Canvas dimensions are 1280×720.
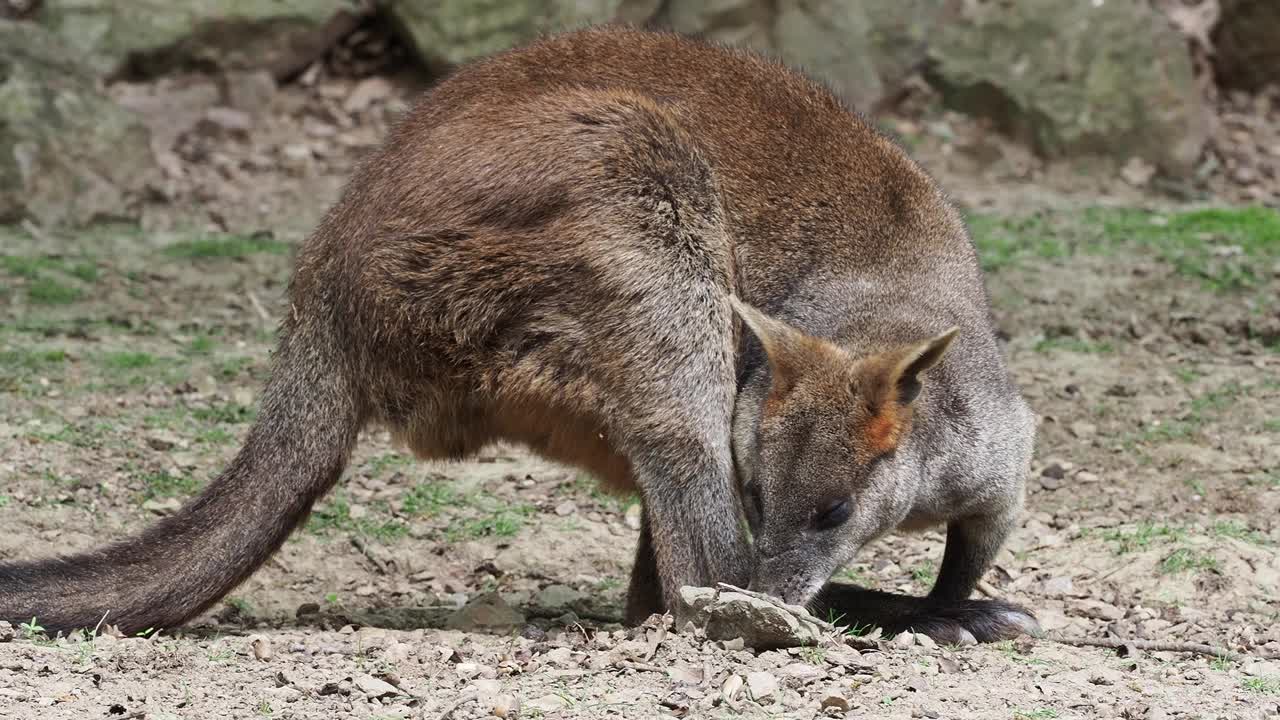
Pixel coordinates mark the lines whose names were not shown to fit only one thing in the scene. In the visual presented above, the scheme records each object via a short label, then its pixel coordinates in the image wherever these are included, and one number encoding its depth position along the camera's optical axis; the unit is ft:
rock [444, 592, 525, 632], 38.19
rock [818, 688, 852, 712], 28.14
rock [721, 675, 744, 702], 28.63
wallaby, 33.50
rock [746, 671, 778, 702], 28.73
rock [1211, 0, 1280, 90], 93.56
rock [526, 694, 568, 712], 28.17
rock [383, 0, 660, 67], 84.38
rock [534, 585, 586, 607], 40.68
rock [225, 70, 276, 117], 83.76
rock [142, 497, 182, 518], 42.50
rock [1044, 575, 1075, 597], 41.09
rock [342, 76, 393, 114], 85.76
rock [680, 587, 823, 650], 31.30
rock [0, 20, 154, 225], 70.28
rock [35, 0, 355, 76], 80.94
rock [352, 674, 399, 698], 29.09
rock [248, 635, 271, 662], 31.89
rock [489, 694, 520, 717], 27.76
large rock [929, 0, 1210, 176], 84.43
